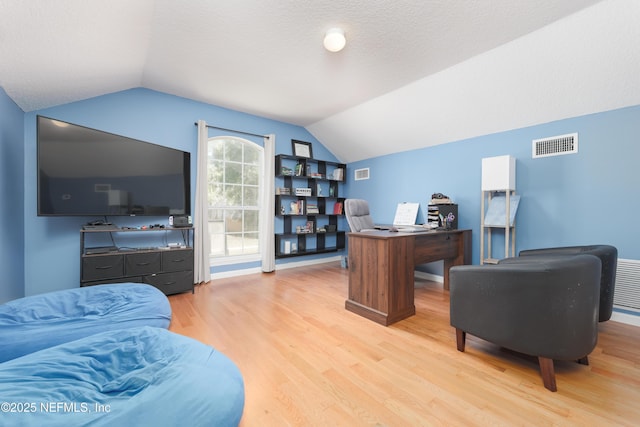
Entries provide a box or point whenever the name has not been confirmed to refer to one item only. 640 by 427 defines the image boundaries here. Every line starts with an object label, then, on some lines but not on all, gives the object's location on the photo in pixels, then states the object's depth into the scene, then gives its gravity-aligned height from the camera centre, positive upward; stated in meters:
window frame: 4.02 +0.04
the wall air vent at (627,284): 2.41 -0.70
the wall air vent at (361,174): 5.20 +0.77
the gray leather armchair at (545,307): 1.44 -0.58
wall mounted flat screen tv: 2.45 +0.39
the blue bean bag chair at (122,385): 0.94 -0.78
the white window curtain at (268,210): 4.39 +0.00
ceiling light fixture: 2.26 +1.54
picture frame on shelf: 4.92 +1.22
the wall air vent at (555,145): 2.81 +0.76
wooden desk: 2.41 -0.61
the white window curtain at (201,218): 3.68 -0.12
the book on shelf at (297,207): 4.86 +0.06
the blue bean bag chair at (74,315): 1.59 -0.80
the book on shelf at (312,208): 5.05 +0.04
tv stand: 2.67 -0.63
